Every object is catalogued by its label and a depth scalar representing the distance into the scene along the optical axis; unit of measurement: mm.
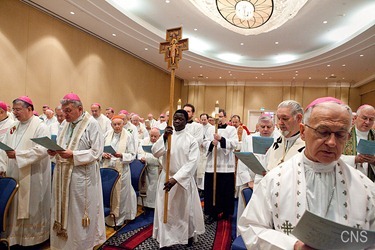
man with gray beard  2596
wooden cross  4004
